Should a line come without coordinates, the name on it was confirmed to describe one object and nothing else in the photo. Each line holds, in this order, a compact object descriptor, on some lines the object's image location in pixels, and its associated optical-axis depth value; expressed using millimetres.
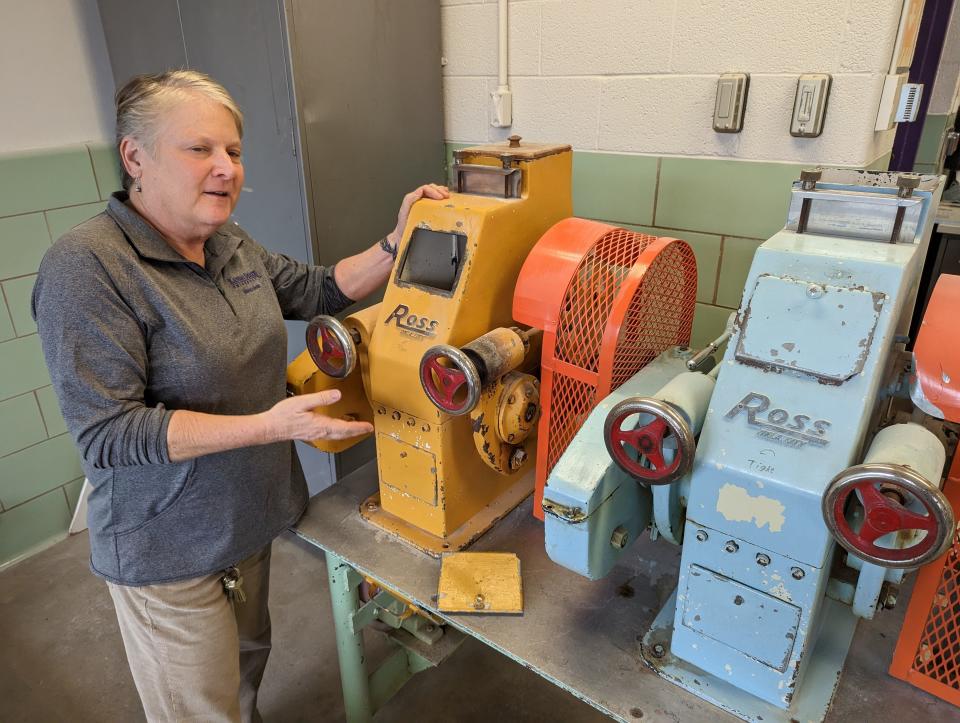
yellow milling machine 1180
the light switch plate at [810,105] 1545
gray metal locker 1780
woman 1052
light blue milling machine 806
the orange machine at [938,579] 821
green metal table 1004
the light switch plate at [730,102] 1646
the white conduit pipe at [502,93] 2027
